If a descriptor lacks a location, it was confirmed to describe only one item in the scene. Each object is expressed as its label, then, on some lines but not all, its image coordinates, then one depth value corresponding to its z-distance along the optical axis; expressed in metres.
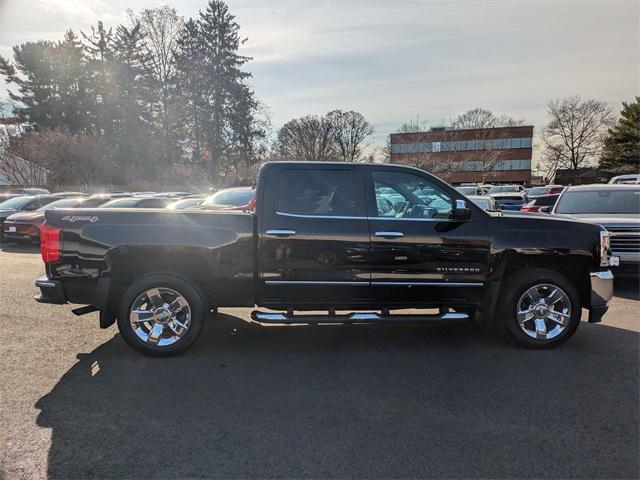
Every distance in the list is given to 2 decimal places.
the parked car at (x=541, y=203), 14.24
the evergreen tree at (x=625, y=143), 48.66
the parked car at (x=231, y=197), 9.06
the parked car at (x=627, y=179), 21.87
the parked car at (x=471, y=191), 24.90
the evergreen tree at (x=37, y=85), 41.84
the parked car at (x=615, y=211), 7.25
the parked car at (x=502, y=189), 32.67
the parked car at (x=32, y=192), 26.34
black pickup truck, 4.47
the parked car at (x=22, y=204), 14.17
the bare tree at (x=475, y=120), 57.69
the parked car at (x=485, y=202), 11.11
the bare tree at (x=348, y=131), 61.38
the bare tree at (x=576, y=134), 59.41
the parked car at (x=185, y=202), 11.60
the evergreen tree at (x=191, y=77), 38.06
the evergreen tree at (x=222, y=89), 38.60
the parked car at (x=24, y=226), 12.71
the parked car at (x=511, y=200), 20.03
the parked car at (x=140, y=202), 11.52
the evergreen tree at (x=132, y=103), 41.03
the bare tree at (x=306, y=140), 56.38
